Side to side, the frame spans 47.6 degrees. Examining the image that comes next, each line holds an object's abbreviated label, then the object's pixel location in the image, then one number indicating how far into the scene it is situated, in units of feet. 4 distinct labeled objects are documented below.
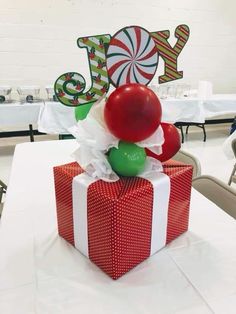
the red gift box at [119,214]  1.97
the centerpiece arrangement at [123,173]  2.01
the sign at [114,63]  2.28
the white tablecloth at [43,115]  10.15
